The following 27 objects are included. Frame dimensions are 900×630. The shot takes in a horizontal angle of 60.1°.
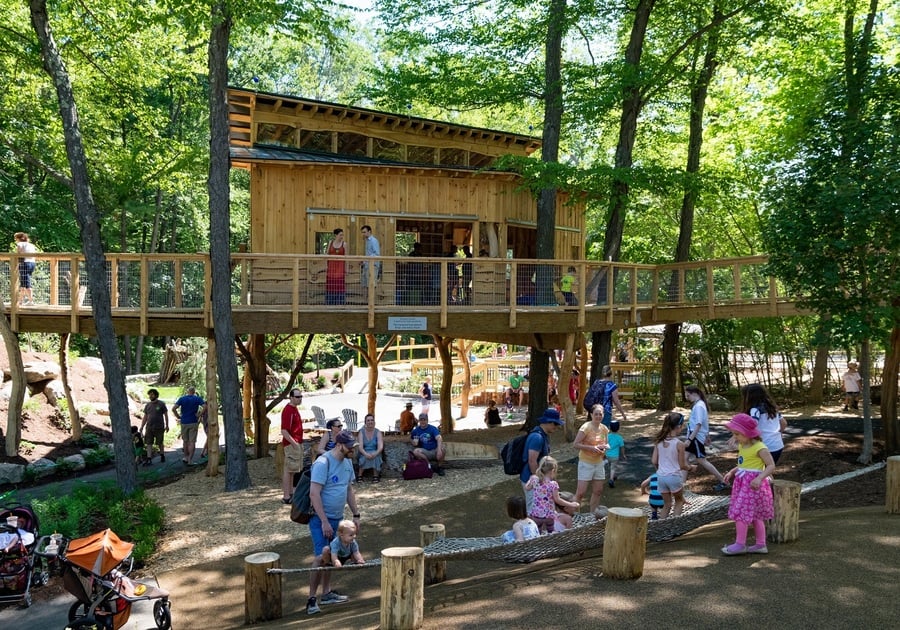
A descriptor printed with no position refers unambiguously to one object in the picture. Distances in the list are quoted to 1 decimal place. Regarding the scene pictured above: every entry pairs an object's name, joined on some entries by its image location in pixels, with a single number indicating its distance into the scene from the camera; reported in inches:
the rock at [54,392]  784.9
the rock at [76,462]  634.2
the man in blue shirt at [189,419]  619.8
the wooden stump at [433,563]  314.3
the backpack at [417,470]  532.7
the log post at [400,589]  236.5
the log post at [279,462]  550.6
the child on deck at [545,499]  303.7
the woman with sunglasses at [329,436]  392.5
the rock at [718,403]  802.8
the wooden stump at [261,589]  288.4
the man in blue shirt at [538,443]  325.4
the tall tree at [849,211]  446.9
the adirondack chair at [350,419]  708.0
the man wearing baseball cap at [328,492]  280.2
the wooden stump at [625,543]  259.3
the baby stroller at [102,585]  273.1
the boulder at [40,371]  779.4
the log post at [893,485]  333.1
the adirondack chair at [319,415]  707.6
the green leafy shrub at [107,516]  397.1
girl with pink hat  274.4
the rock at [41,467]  599.8
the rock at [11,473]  579.8
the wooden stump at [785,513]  292.4
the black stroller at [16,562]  316.2
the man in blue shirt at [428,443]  545.0
